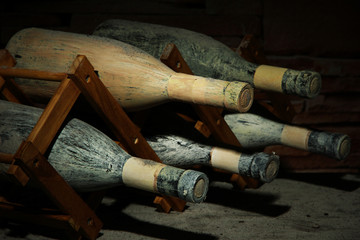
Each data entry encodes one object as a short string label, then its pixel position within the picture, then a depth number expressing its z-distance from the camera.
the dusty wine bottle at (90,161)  0.89
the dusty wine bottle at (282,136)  1.03
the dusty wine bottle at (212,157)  0.95
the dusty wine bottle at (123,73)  0.90
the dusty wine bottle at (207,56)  0.97
